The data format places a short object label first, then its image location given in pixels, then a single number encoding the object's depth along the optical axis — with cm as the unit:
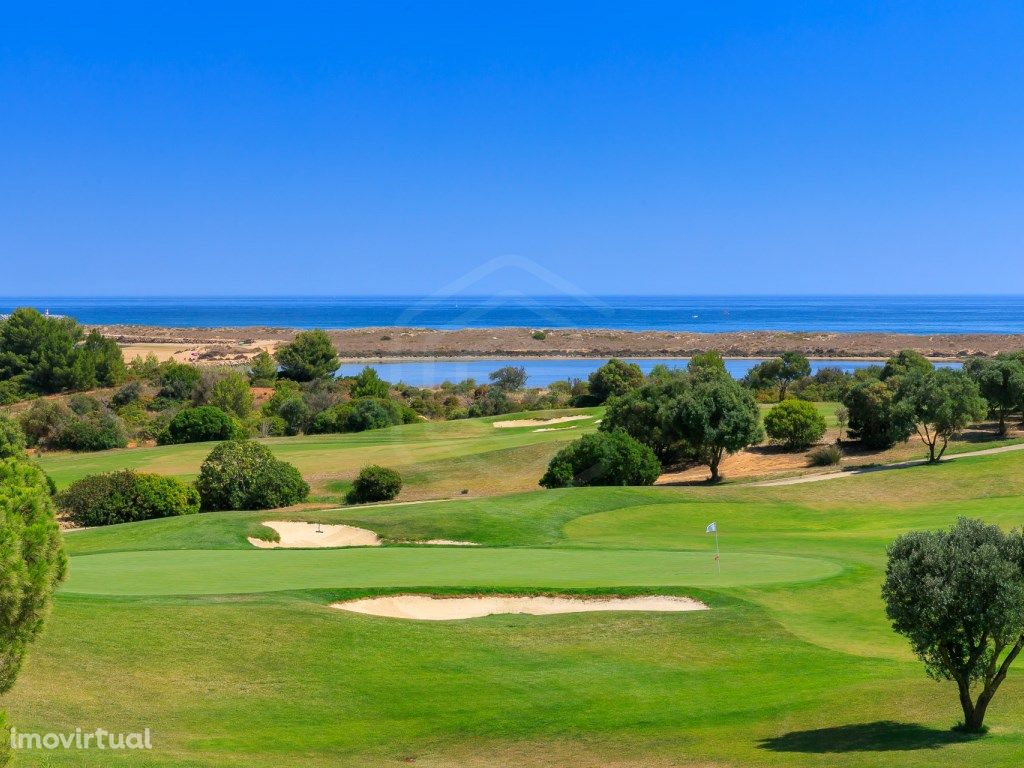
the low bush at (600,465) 4200
